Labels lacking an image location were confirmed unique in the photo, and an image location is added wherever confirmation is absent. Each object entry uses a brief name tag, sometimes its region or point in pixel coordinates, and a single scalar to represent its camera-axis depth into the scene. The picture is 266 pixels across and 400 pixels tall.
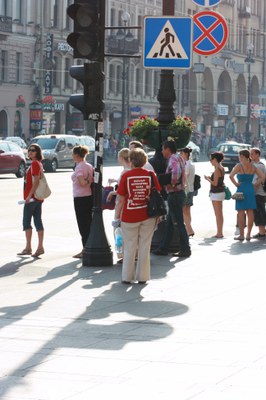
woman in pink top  15.52
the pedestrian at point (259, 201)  19.36
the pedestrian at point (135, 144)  15.14
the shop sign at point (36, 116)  68.94
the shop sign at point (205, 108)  95.72
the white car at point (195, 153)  64.66
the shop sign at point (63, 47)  72.25
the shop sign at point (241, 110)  103.00
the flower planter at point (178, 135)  16.52
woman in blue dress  19.02
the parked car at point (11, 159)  39.03
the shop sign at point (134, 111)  82.19
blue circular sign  17.10
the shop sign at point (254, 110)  103.69
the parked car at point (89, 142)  48.97
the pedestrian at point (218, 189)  19.30
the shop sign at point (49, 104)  69.81
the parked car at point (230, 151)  49.75
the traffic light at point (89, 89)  14.05
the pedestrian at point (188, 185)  19.06
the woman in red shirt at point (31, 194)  15.91
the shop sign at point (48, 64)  69.38
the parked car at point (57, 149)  46.72
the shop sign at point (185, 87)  91.44
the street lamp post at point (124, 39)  70.50
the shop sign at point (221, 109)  97.94
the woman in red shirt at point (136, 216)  12.73
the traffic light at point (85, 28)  13.88
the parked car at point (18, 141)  52.44
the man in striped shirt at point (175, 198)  15.41
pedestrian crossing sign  15.62
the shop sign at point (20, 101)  68.00
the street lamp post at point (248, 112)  91.52
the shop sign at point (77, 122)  74.12
